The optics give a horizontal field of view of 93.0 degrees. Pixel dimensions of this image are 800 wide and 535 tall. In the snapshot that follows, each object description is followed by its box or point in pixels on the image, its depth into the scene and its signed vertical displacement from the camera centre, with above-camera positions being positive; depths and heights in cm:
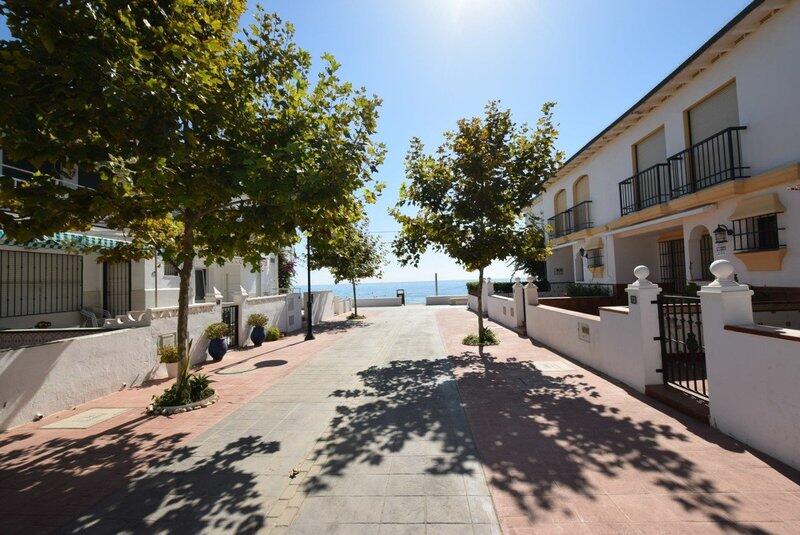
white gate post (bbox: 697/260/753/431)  477 -51
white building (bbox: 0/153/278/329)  1009 +29
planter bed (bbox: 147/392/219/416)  654 -207
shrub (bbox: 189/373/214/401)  707 -189
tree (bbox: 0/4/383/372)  455 +224
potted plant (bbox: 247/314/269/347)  1359 -154
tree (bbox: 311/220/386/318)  2314 +161
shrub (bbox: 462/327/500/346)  1244 -201
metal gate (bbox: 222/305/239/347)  1298 -117
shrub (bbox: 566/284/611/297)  1604 -65
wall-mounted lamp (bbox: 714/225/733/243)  1000 +100
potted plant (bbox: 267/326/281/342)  1494 -188
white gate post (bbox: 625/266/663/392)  650 -89
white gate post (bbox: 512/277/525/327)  1438 -104
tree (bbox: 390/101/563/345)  1107 +272
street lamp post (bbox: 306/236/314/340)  1534 -135
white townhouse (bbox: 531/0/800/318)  854 +307
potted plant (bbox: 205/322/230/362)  1086 -156
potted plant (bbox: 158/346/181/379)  892 -162
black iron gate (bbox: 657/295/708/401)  585 -159
